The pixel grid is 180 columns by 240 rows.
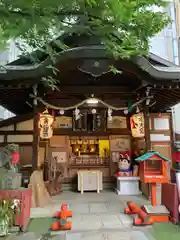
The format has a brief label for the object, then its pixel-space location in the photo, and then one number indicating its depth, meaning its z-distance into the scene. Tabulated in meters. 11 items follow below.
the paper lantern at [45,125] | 6.66
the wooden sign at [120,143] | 9.17
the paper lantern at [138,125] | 6.80
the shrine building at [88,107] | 5.84
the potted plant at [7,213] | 4.25
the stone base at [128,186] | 7.56
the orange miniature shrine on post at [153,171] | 5.37
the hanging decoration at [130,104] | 7.07
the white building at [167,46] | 11.27
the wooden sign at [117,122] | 9.03
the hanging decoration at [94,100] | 6.64
